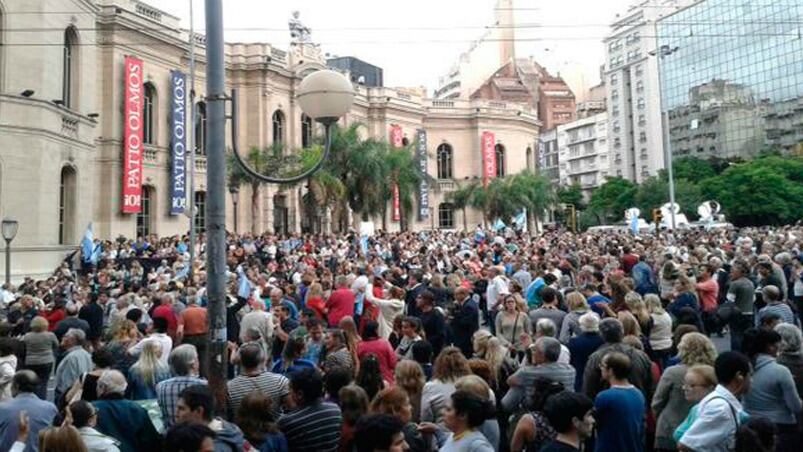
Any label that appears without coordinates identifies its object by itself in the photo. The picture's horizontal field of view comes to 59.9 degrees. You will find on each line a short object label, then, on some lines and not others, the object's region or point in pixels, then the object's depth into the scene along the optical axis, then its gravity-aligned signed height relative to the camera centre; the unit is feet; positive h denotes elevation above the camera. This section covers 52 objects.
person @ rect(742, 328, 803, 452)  17.57 -3.47
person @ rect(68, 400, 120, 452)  14.84 -3.39
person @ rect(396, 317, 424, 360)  25.03 -2.53
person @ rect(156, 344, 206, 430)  17.26 -2.83
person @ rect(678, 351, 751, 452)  14.39 -3.33
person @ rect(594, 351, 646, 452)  16.35 -3.66
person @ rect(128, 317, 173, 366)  24.27 -2.46
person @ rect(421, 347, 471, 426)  17.85 -3.14
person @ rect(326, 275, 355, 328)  33.81 -1.92
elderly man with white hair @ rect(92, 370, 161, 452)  16.53 -3.52
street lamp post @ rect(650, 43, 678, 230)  120.73 +35.64
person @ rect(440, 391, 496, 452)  13.80 -3.15
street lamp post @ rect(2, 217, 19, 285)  56.34 +3.67
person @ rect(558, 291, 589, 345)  26.32 -2.14
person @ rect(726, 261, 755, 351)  34.19 -2.11
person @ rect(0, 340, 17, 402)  20.53 -2.95
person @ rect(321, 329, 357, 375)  22.08 -2.83
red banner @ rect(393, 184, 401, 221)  136.35 +13.07
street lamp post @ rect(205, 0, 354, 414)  19.12 +2.13
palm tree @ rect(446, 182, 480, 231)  179.83 +17.29
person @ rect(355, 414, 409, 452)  12.17 -2.99
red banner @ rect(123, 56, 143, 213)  104.27 +20.10
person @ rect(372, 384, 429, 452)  15.34 -3.21
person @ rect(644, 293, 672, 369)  26.50 -3.08
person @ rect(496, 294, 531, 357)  27.73 -2.49
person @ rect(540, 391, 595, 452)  13.53 -3.13
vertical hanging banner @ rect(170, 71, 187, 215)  112.06 +20.26
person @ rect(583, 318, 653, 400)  19.92 -3.09
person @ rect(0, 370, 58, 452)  16.90 -3.43
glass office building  266.57 +70.88
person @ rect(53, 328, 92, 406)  23.21 -3.09
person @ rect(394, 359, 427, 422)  18.29 -3.07
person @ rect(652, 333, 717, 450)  17.78 -3.42
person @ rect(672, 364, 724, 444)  16.19 -2.94
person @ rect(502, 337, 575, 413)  19.01 -3.08
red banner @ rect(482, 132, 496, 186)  192.03 +29.65
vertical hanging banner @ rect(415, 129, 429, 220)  166.81 +19.18
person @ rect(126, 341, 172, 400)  21.27 -3.21
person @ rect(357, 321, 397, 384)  22.93 -2.80
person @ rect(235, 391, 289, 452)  14.82 -3.35
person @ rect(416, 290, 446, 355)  29.96 -2.55
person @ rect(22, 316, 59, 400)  28.30 -3.06
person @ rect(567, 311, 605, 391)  23.25 -2.80
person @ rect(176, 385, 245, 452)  14.16 -3.05
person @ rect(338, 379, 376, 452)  16.29 -3.32
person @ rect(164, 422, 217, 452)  12.24 -2.98
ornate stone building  72.38 +23.46
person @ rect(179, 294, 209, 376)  30.40 -2.51
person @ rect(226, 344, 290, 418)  18.04 -3.01
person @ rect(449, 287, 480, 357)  31.68 -2.65
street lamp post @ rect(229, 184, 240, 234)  108.88 +12.68
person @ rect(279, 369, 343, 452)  15.33 -3.41
